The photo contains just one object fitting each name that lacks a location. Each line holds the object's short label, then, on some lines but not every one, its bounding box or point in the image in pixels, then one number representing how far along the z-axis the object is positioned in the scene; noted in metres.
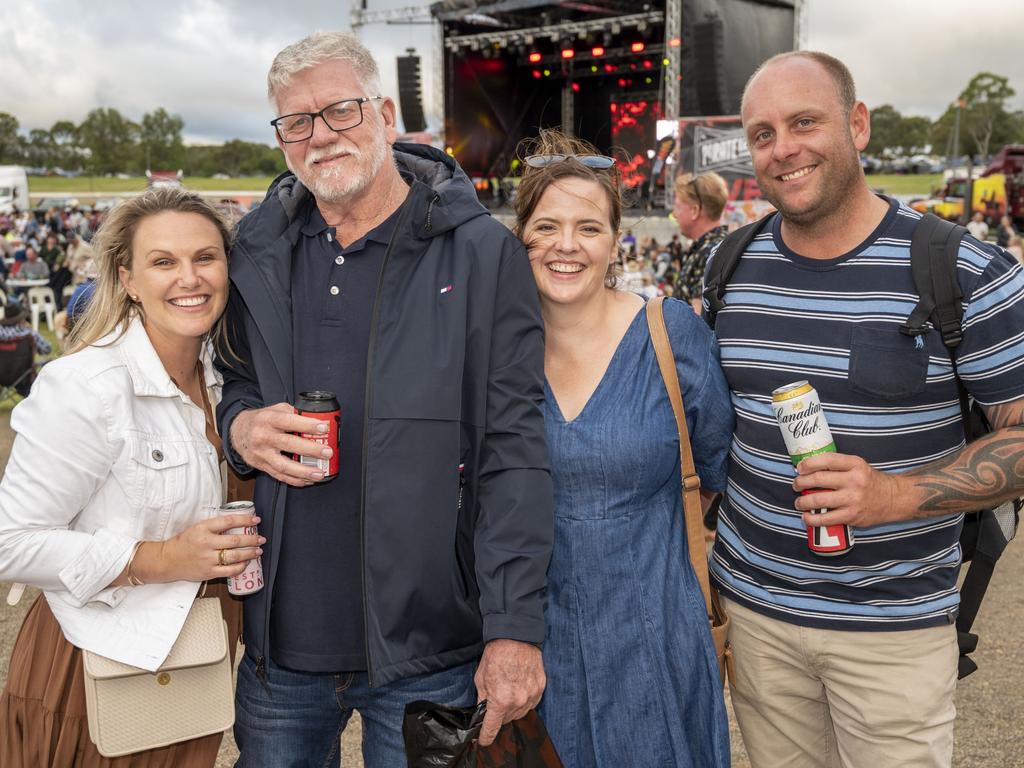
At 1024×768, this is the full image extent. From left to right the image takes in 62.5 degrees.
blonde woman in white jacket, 1.75
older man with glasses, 1.74
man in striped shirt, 1.82
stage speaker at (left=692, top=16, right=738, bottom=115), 14.93
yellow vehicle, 25.53
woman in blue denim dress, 1.94
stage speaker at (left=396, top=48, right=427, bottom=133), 18.98
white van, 31.50
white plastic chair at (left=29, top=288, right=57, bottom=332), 13.21
